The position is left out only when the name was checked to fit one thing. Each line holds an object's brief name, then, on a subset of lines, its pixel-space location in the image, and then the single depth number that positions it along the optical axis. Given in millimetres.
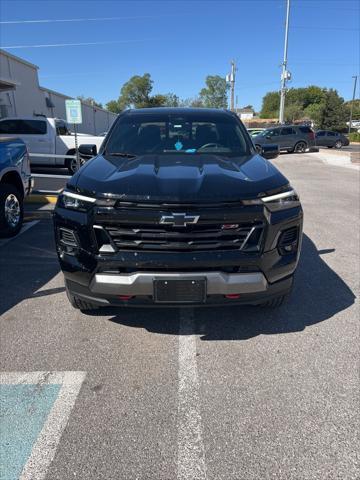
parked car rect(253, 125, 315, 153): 25109
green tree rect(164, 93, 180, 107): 88794
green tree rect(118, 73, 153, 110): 86375
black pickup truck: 2688
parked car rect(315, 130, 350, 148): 33250
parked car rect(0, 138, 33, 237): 5824
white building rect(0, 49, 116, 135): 20922
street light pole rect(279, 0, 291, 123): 38366
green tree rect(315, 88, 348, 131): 67438
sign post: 10125
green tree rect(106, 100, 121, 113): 96788
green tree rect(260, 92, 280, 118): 125312
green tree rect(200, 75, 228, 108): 99000
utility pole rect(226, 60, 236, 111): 49000
